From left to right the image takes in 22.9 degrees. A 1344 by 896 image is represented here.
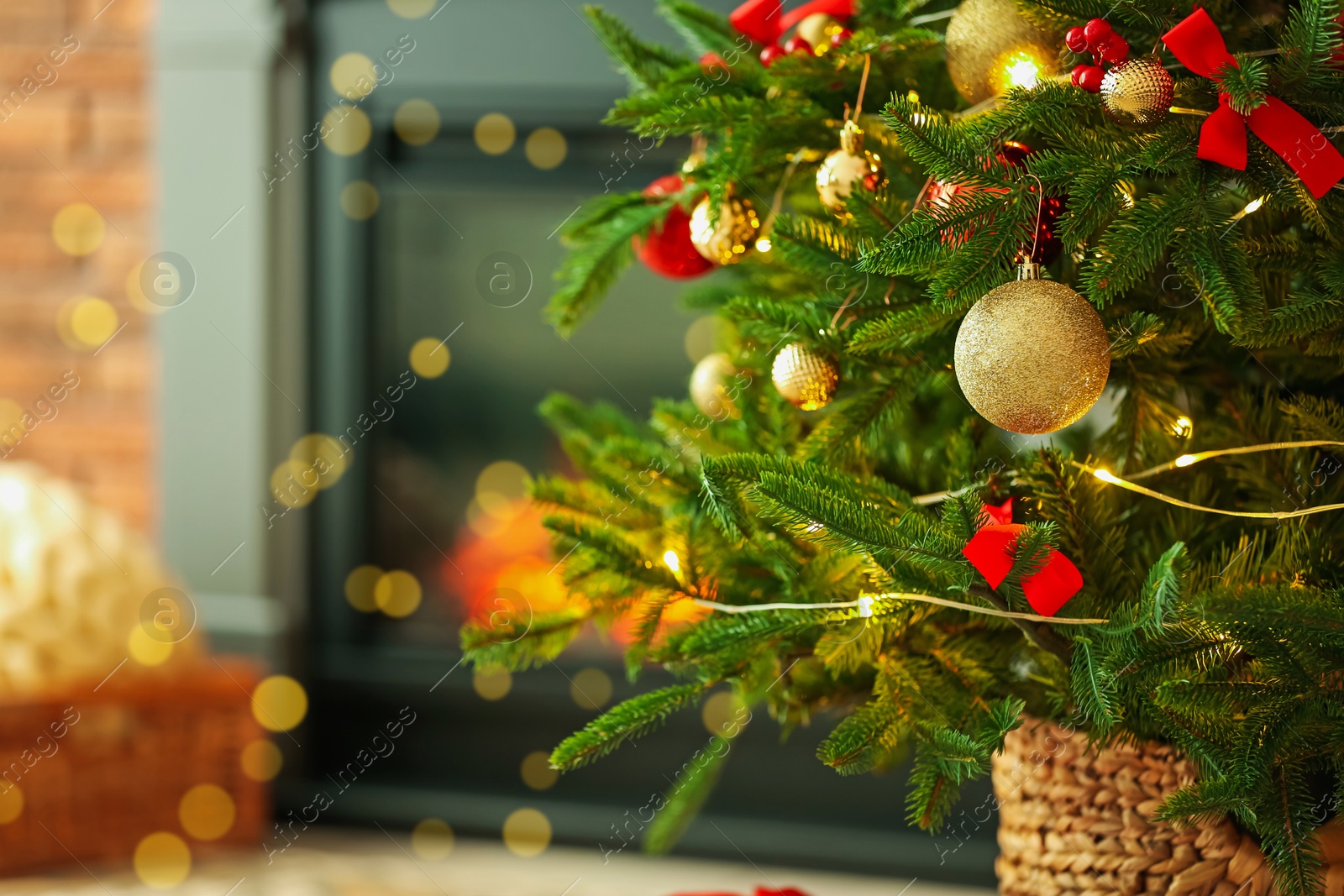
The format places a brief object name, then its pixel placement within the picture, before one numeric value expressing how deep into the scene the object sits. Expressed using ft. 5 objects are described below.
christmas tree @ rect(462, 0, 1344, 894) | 4.37
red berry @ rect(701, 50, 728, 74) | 4.81
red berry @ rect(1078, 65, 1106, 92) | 4.46
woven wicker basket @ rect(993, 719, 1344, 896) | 4.58
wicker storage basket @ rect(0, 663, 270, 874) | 7.12
